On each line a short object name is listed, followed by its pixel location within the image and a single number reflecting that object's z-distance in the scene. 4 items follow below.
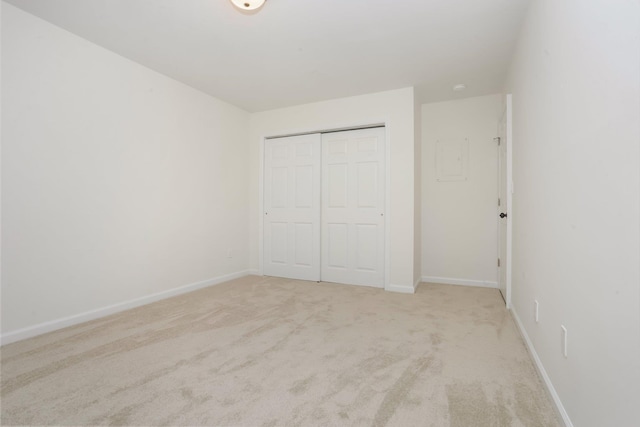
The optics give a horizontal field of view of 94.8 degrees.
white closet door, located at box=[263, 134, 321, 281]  4.12
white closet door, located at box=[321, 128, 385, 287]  3.77
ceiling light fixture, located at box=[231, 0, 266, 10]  1.98
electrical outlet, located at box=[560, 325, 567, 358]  1.34
